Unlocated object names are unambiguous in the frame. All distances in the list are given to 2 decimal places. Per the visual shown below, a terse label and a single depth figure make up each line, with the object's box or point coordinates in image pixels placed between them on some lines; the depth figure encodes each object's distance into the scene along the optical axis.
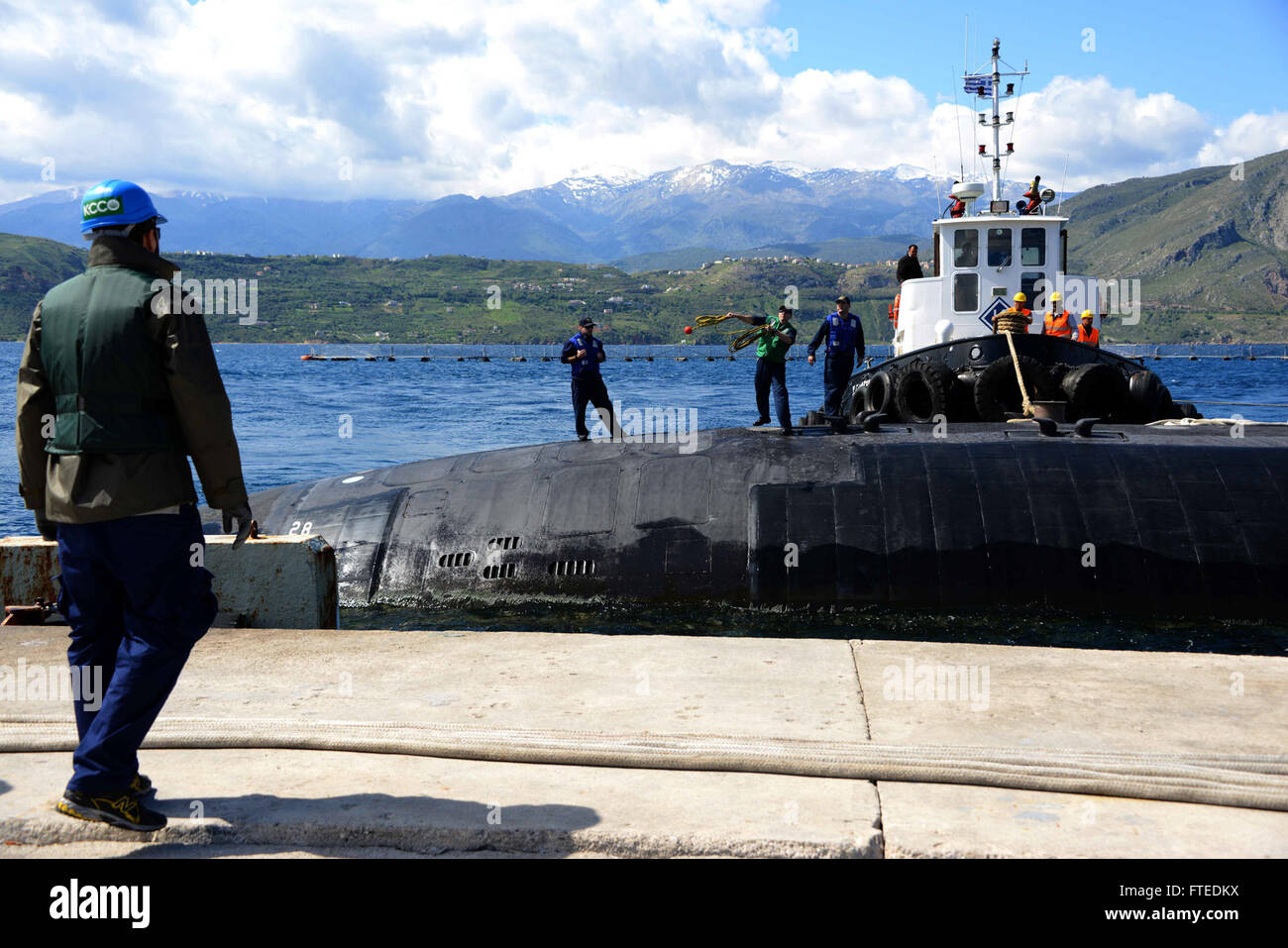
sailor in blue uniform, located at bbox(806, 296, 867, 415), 18.81
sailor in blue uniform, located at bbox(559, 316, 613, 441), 16.59
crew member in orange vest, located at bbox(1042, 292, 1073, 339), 18.52
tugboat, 16.66
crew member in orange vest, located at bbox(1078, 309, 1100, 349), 20.22
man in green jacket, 4.62
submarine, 12.26
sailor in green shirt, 16.28
